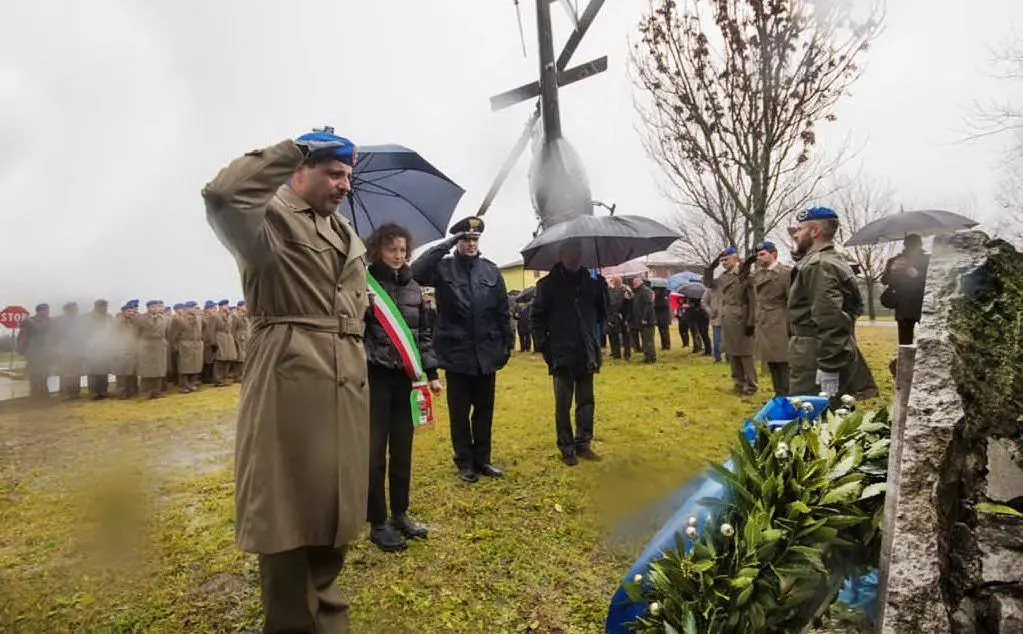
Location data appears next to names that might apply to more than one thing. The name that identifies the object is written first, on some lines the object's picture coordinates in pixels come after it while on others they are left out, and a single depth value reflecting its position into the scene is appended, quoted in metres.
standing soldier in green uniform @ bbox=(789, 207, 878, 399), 4.00
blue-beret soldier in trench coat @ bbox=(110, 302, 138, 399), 11.80
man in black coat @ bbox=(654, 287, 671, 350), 14.98
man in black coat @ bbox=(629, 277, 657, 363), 13.32
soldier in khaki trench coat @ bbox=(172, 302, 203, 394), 12.38
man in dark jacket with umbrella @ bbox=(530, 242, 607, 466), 5.14
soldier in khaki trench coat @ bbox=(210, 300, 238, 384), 13.23
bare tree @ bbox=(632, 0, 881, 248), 10.14
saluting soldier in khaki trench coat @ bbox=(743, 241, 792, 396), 6.93
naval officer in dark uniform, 4.66
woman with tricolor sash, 3.50
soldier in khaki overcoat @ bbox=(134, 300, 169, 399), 11.73
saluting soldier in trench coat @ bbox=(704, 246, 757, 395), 8.34
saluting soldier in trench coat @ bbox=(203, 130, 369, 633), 1.93
